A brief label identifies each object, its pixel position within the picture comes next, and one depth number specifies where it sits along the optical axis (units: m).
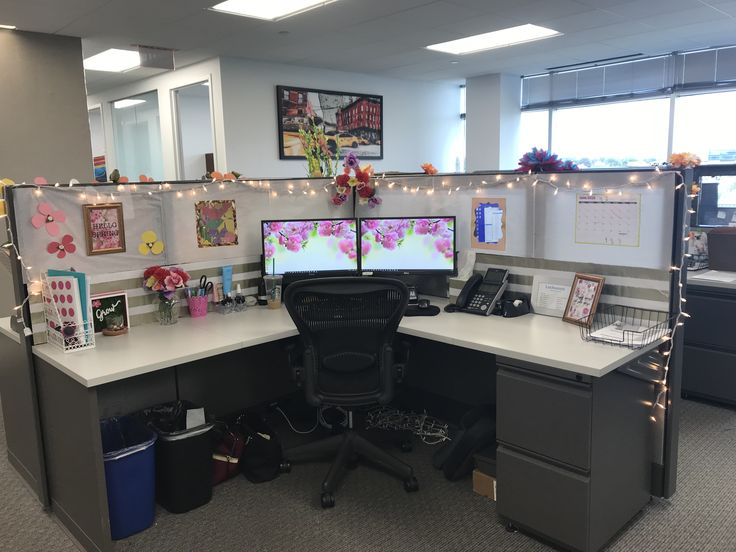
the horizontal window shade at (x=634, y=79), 6.92
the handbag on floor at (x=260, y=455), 2.78
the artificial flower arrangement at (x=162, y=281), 2.78
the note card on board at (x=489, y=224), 2.98
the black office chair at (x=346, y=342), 2.44
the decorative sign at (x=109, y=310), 2.64
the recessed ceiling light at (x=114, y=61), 6.36
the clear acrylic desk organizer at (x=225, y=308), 3.05
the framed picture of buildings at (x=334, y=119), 7.18
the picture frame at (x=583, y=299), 2.54
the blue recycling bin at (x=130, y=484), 2.32
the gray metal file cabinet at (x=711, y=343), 3.38
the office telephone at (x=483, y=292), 2.88
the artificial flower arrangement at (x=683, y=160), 2.38
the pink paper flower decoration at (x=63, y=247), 2.53
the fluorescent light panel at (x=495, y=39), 6.03
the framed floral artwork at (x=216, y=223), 3.03
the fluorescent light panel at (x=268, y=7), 4.85
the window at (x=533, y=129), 8.71
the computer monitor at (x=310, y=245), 3.17
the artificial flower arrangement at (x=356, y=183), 3.41
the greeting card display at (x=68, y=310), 2.36
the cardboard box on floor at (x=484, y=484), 2.57
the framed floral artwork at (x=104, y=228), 2.65
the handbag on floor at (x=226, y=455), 2.76
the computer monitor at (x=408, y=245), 3.13
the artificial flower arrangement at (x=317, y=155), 3.58
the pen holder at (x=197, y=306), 2.95
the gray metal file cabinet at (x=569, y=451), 2.09
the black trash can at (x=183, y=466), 2.49
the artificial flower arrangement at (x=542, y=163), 2.73
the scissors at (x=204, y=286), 3.02
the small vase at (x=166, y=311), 2.81
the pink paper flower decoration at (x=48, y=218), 2.47
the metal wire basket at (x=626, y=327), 2.28
